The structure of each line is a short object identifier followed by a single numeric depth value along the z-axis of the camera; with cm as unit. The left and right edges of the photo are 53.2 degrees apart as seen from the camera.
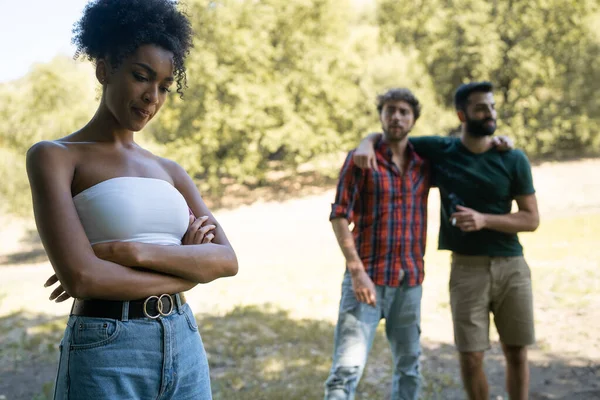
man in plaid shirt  363
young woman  185
